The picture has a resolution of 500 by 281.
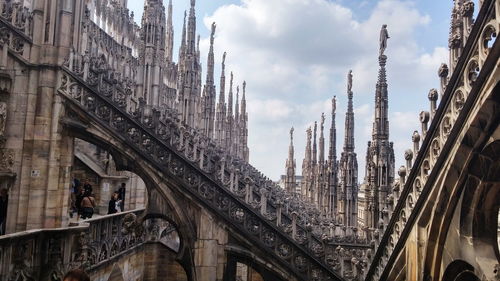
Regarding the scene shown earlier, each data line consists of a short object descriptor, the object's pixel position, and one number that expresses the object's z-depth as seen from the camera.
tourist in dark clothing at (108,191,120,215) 13.74
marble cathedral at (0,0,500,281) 6.64
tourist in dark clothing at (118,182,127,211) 16.10
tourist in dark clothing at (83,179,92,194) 12.72
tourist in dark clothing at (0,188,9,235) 9.91
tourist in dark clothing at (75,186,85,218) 12.62
